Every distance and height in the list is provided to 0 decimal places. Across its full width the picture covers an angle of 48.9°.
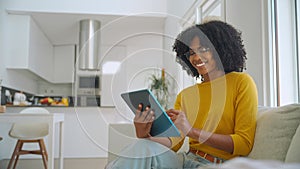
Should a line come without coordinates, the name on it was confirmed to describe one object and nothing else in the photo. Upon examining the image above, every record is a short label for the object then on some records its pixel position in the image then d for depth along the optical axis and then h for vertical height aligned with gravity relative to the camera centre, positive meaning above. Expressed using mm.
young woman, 1282 -49
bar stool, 3678 -408
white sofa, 1013 -123
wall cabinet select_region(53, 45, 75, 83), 6539 +730
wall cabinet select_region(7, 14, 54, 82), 4516 +759
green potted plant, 4181 +140
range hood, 5070 +845
